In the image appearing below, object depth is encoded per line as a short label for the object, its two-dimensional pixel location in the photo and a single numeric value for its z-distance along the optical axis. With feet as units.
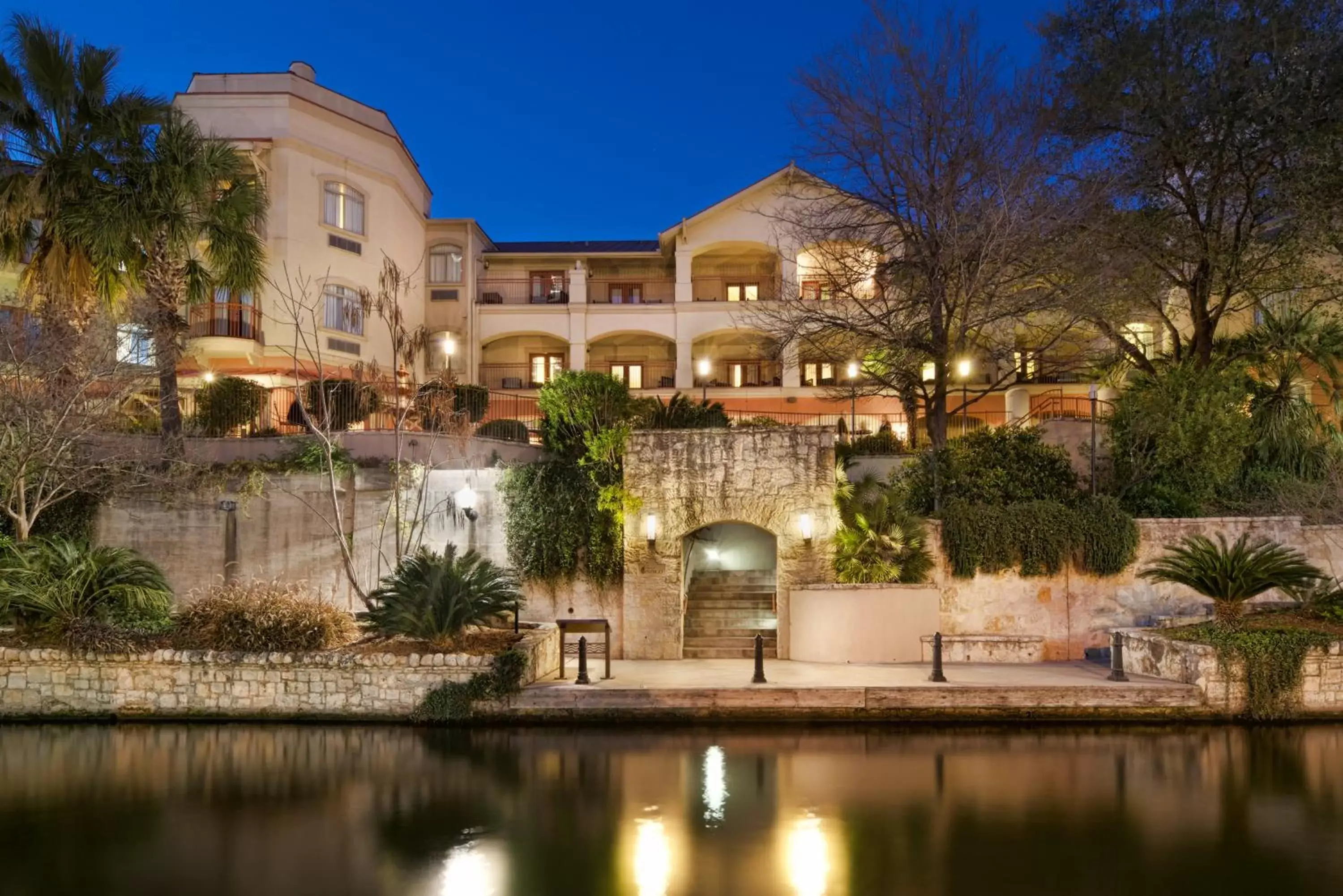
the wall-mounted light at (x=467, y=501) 55.11
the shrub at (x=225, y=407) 66.18
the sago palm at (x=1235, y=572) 43.65
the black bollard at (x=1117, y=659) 42.78
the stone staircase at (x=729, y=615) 52.70
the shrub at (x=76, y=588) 43.06
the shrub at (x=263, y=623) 42.42
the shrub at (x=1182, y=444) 55.77
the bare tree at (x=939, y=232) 60.08
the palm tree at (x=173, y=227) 58.18
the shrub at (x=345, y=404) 64.49
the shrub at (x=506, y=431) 72.69
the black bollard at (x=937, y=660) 42.70
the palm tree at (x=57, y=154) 56.95
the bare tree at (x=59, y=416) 50.21
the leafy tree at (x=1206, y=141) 60.80
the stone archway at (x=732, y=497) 51.16
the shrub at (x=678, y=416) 57.77
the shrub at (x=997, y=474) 55.21
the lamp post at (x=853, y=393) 72.02
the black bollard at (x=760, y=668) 42.32
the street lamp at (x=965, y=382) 64.14
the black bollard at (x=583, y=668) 43.04
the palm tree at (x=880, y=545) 50.55
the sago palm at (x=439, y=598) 42.65
